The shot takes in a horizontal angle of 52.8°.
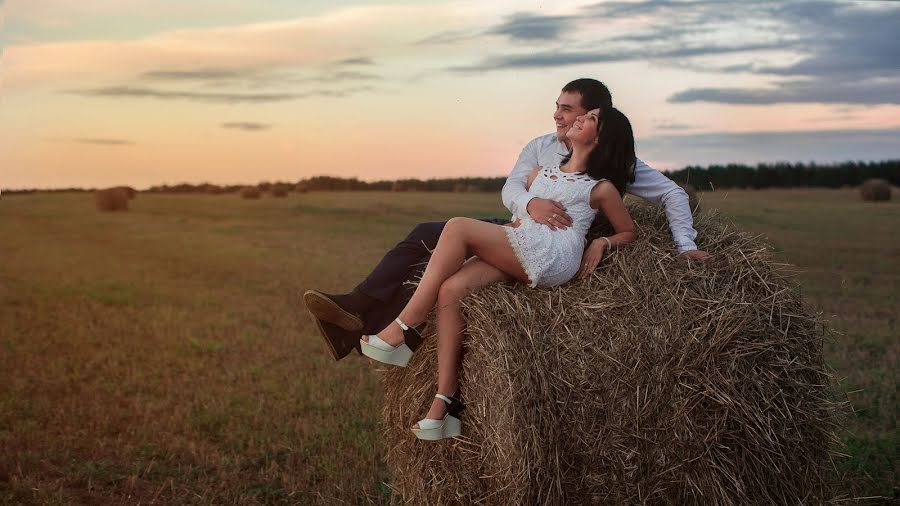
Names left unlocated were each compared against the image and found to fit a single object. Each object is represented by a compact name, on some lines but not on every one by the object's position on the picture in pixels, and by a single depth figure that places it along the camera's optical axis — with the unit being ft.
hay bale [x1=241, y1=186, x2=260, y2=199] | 106.26
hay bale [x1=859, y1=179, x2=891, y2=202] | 99.55
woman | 15.70
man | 17.01
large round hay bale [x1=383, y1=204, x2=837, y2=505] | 14.90
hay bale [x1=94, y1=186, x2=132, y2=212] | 95.66
